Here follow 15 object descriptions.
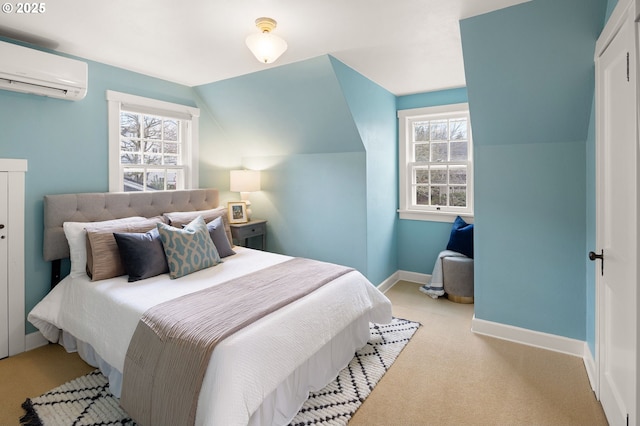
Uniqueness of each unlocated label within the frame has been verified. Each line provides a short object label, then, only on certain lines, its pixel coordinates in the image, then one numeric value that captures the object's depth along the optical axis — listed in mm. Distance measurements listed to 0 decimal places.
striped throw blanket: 1598
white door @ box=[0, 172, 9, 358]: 2592
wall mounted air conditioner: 2400
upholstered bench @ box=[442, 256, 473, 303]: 3650
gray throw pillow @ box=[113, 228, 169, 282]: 2537
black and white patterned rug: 1946
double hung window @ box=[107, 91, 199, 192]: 3273
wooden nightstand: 3984
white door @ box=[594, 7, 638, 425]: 1453
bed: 1589
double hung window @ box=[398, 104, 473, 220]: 4090
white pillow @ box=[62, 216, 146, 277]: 2662
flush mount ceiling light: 2225
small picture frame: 4148
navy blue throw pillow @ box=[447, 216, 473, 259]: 3779
